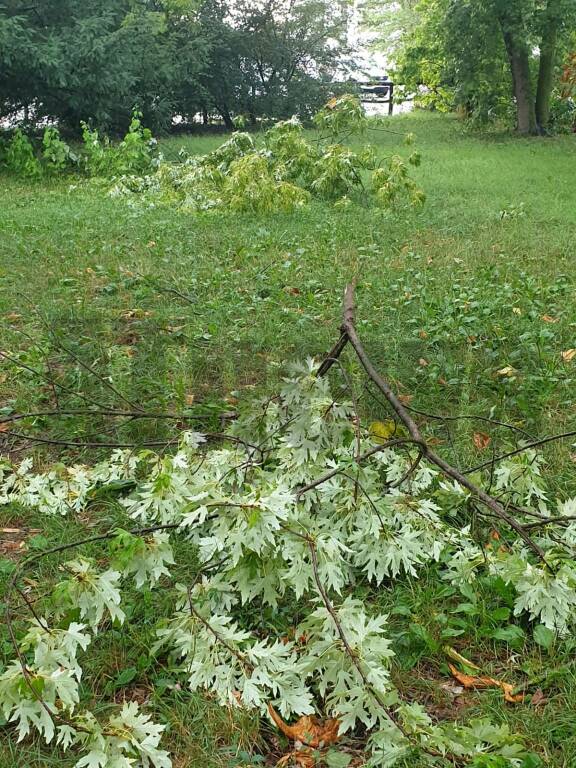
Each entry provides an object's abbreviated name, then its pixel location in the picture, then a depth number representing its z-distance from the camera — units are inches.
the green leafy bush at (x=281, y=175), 309.3
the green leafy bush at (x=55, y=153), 461.1
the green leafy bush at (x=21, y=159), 455.2
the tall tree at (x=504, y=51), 561.6
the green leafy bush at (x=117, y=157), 453.4
